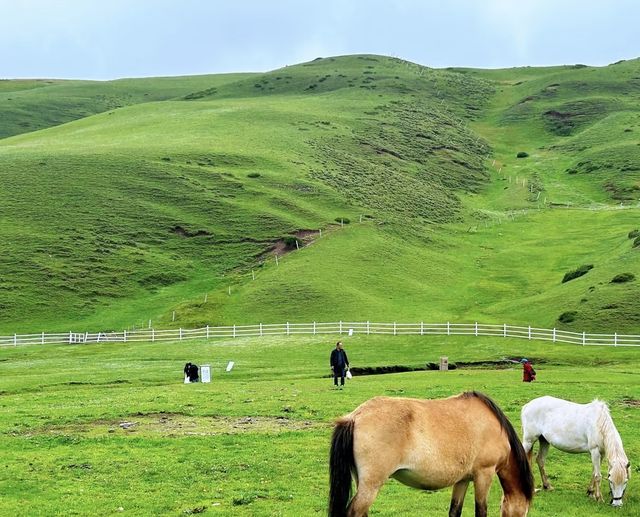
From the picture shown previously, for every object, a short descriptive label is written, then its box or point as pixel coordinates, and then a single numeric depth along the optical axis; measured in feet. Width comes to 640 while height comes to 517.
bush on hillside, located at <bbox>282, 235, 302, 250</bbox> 290.35
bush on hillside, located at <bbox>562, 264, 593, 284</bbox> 240.01
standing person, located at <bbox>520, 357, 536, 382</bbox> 114.22
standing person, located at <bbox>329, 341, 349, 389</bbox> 113.29
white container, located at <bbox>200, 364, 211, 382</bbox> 128.57
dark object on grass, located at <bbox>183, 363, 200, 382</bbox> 126.82
